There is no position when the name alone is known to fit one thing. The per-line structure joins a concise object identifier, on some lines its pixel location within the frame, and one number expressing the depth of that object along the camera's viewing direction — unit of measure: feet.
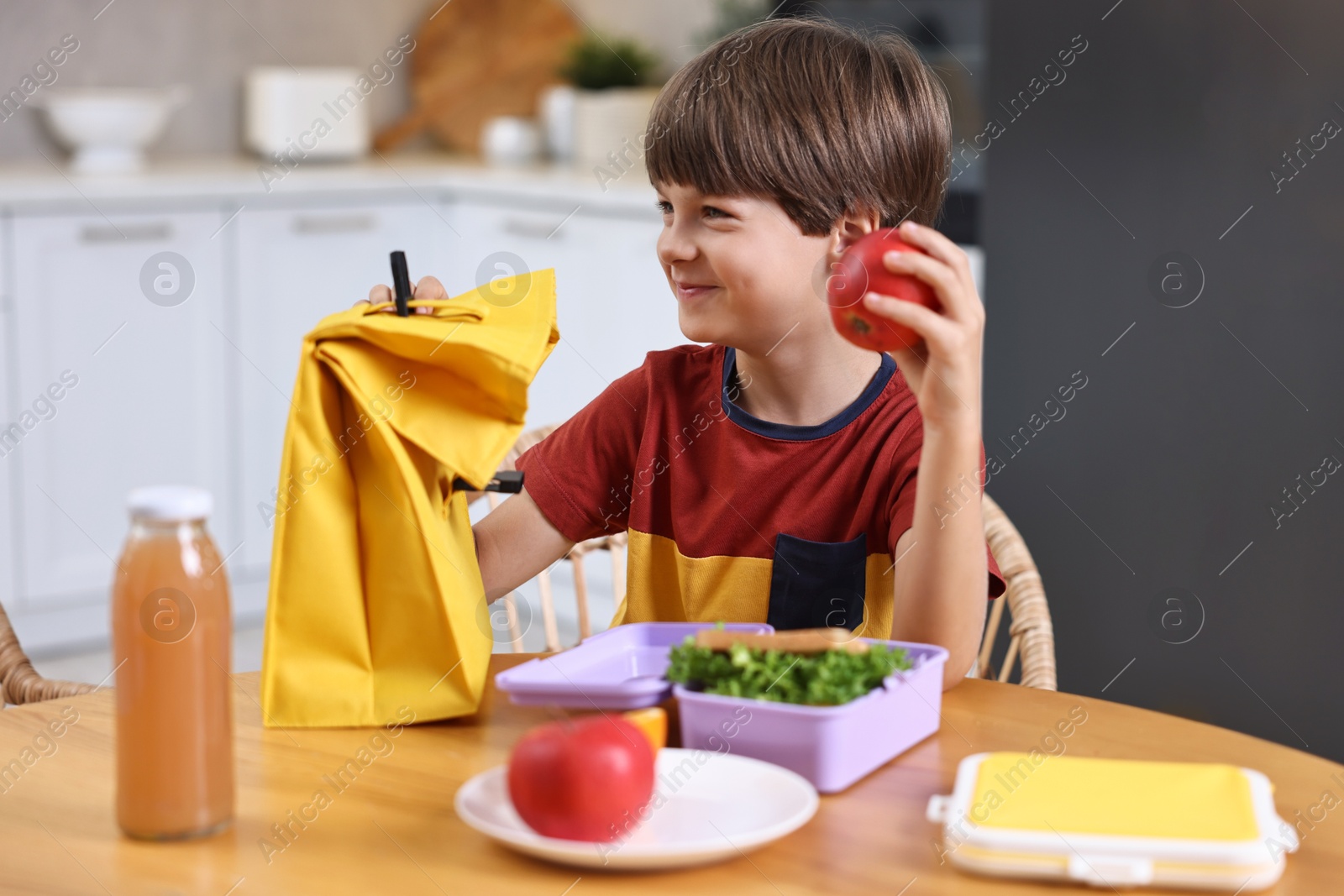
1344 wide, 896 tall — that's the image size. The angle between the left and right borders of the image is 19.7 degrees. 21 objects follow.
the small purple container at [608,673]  6.85
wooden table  6.33
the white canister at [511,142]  21.25
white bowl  19.04
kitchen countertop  16.96
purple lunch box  6.66
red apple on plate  6.31
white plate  6.31
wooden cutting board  22.38
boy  7.97
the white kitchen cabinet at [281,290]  18.52
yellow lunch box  6.31
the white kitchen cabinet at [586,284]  17.03
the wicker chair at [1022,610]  7.94
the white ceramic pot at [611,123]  19.62
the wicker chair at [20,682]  7.94
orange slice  6.53
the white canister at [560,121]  21.08
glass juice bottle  6.29
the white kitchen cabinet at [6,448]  16.69
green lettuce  6.74
